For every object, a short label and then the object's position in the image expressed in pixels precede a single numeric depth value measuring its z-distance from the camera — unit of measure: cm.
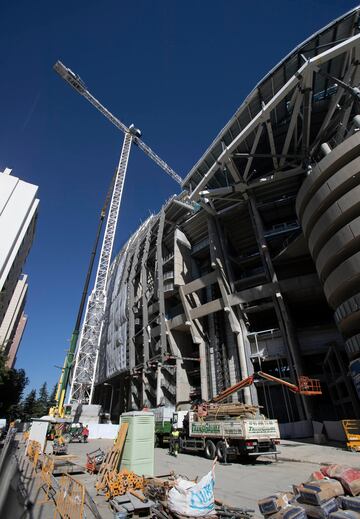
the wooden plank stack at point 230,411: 1691
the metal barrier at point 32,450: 1365
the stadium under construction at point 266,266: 2231
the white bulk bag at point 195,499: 543
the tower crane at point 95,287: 5362
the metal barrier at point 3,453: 162
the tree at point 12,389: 4441
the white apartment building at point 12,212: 2419
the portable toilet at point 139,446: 945
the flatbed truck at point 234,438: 1430
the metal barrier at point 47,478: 851
